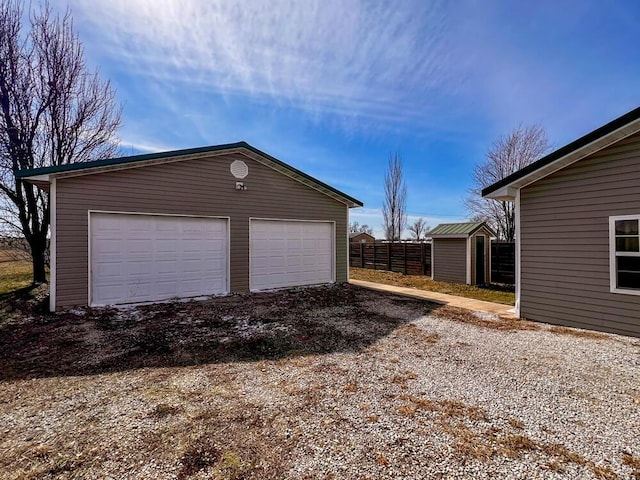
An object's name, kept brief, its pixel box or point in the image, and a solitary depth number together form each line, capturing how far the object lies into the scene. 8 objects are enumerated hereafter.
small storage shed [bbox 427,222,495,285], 12.20
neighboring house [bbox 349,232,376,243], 30.04
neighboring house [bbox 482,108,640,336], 5.21
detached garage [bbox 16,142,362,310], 6.75
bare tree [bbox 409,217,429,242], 43.76
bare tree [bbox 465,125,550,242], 16.73
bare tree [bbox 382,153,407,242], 25.52
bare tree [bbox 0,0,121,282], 9.98
